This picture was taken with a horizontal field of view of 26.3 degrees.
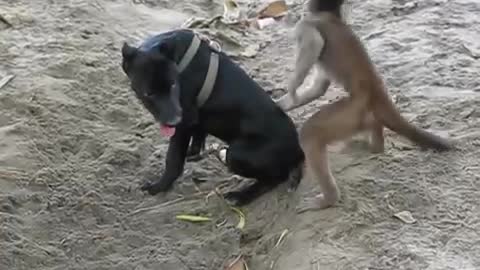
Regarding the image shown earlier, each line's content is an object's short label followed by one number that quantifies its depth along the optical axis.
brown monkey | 4.37
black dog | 4.50
